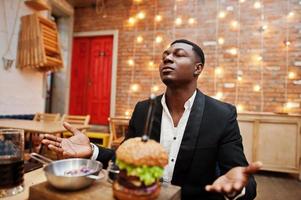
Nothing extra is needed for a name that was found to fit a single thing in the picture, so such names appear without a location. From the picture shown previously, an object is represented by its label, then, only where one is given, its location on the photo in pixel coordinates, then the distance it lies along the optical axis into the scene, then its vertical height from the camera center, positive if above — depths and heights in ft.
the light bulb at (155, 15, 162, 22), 15.48 +5.61
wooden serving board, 2.16 -0.92
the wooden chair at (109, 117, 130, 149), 13.75 -1.79
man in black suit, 3.40 -0.52
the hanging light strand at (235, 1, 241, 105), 13.73 +2.61
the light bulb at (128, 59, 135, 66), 15.99 +2.65
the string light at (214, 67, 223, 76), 14.03 +2.01
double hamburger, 1.95 -0.60
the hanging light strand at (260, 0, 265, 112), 13.28 +3.07
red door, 16.93 +1.60
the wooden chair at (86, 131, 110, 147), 14.01 -2.41
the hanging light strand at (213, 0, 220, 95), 14.06 +3.55
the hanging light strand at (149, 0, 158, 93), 15.46 +4.52
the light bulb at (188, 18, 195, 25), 14.69 +5.23
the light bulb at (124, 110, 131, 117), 15.84 -0.90
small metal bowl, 2.18 -0.78
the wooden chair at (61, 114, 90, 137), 11.87 -1.15
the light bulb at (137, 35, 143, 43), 15.83 +4.23
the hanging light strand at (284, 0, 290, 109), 12.93 +3.09
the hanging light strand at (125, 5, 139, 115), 15.92 +2.19
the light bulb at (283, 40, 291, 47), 12.96 +3.60
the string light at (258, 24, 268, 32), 13.35 +4.52
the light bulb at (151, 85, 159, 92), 15.30 +0.87
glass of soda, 2.46 -0.73
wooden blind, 11.83 +2.80
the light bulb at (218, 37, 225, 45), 14.05 +3.85
